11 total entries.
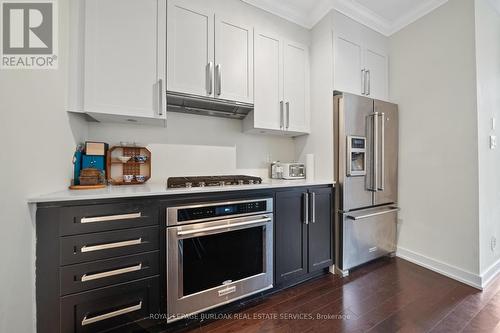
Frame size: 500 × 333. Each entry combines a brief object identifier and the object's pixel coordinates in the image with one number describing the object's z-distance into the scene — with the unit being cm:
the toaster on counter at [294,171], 220
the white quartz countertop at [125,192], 105
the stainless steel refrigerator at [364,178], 197
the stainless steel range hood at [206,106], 170
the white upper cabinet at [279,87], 197
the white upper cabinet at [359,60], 206
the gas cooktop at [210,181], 146
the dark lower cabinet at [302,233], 169
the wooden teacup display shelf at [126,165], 166
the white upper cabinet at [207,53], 160
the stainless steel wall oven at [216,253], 129
